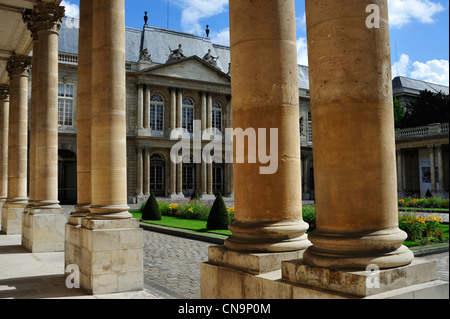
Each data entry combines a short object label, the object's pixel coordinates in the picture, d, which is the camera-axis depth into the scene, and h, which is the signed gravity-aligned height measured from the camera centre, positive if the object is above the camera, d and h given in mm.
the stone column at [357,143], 3232 +301
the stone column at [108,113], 7312 +1265
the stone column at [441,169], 36156 +1036
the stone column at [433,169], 37188 +1090
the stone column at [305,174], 45844 +1021
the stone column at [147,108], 38375 +6980
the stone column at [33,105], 12133 +2363
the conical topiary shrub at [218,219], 16516 -1306
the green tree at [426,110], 40969 +6928
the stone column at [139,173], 37344 +1155
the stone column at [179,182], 39156 +327
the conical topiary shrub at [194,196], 29294 -774
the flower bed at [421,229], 12312 -1386
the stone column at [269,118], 4172 +644
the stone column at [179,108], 39781 +7197
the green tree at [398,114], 43812 +7012
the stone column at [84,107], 8617 +1626
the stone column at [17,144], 15328 +1643
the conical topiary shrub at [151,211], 21372 -1250
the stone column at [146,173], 37750 +1153
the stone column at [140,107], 38031 +7013
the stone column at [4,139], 18484 +2127
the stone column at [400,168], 39844 +1254
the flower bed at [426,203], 26859 -1329
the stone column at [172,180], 38938 +517
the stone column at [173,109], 39375 +7037
